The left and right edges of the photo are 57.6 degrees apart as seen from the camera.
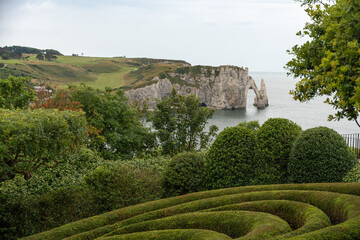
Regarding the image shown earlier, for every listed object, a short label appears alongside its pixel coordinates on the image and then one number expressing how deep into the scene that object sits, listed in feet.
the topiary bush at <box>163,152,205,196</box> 41.50
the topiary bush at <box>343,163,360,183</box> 35.20
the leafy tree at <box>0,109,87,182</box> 27.61
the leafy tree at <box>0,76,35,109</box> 56.86
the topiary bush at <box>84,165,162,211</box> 38.18
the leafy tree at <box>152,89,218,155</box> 66.18
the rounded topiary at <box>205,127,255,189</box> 39.50
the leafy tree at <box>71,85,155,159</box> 70.38
